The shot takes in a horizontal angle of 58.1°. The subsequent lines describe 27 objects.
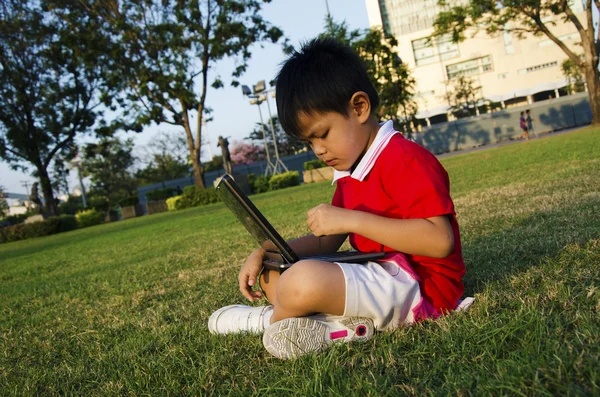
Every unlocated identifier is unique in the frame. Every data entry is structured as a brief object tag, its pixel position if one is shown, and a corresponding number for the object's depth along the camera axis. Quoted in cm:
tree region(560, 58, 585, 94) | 4605
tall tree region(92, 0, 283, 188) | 2156
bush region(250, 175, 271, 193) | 2542
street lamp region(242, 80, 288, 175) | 2599
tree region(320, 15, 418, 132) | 2553
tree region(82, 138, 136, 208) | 4303
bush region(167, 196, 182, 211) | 2534
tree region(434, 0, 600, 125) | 1941
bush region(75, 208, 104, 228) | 2700
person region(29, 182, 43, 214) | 3027
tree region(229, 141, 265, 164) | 5269
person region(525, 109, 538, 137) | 3281
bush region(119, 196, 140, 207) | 3075
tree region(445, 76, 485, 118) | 4634
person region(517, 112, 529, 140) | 2781
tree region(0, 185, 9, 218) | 4934
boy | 177
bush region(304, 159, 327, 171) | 2631
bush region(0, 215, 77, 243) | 2197
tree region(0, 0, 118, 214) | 2183
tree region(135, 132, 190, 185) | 4559
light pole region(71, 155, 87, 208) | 4039
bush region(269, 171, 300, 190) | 2502
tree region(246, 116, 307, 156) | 5041
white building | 5784
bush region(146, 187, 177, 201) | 3259
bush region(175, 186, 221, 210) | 2414
